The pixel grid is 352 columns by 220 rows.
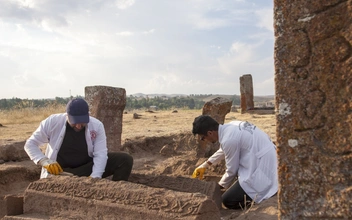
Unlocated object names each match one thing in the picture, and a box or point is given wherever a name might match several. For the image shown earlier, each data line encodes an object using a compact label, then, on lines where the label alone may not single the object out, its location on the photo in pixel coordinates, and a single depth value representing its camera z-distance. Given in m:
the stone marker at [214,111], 7.70
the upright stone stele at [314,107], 2.34
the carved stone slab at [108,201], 3.65
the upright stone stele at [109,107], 7.60
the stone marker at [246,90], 17.72
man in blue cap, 4.83
